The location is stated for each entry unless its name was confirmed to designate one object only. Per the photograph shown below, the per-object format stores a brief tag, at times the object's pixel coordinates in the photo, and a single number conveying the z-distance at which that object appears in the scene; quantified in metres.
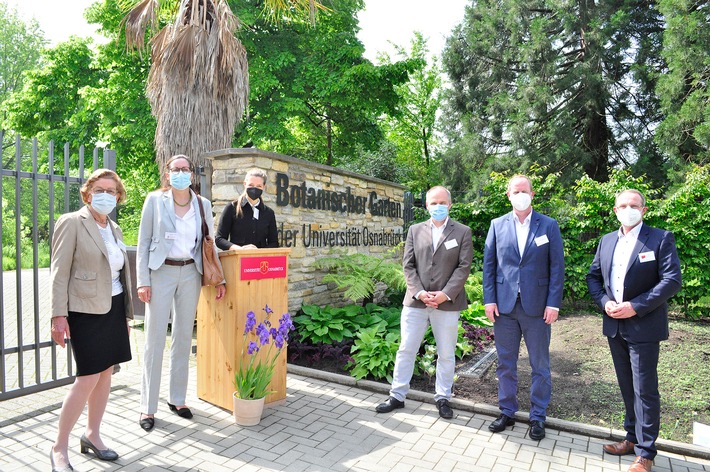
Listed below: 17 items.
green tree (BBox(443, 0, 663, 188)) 17.12
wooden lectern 4.39
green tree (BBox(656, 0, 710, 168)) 13.49
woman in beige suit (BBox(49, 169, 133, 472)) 3.32
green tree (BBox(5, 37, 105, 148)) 17.44
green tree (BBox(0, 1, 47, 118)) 30.34
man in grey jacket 4.53
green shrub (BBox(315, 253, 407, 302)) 6.93
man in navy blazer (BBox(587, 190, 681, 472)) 3.50
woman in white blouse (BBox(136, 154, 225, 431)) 4.11
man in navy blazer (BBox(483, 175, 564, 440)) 4.12
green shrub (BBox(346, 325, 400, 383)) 5.39
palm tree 8.23
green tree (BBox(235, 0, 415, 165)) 16.45
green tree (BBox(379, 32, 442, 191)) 28.52
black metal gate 4.44
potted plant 4.15
